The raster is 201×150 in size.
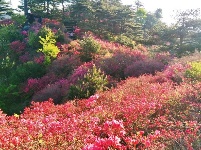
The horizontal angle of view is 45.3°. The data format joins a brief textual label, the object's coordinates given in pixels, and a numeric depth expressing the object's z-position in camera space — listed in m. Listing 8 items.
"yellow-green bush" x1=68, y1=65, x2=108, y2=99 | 10.67
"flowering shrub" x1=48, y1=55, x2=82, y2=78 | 15.42
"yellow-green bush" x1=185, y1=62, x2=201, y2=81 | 10.20
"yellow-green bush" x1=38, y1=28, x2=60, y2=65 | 16.47
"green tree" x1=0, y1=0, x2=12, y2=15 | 31.89
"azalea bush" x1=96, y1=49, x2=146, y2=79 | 14.16
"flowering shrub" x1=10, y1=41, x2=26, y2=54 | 20.41
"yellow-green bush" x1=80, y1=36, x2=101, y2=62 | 16.70
